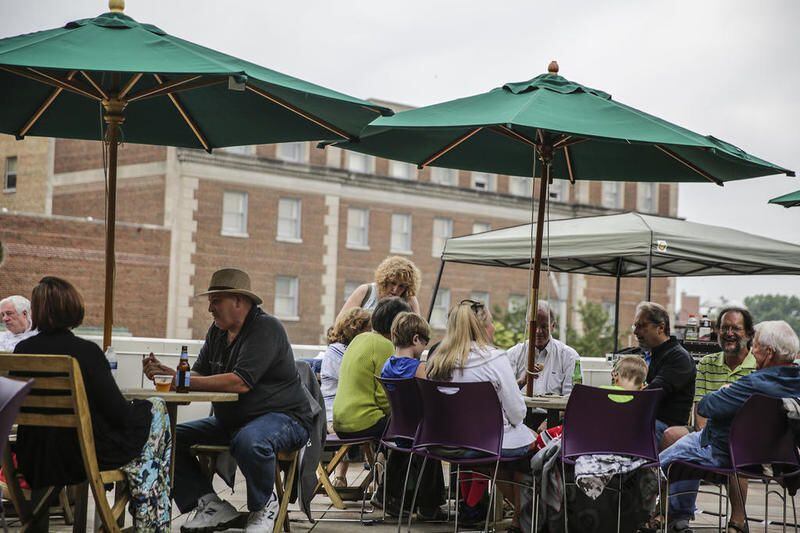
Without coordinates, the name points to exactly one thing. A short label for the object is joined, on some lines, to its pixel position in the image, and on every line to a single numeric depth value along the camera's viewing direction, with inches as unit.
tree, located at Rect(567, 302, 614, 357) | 2064.5
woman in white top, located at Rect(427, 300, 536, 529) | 262.5
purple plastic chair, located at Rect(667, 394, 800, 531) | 255.1
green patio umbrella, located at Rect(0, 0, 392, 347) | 219.9
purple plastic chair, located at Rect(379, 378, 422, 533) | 278.5
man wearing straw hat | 250.4
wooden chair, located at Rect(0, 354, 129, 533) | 207.6
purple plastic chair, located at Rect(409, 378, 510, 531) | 251.1
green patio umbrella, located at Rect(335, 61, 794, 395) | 254.1
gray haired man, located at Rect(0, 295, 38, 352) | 330.6
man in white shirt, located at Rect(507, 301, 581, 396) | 345.7
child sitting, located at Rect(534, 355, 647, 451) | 276.1
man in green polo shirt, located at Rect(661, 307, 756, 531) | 354.9
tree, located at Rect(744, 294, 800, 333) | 3212.6
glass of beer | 237.3
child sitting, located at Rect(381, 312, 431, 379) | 293.1
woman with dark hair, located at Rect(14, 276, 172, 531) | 216.4
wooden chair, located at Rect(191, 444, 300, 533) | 262.6
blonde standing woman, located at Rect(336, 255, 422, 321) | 361.4
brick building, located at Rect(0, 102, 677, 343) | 1838.1
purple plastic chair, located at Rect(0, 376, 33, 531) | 167.9
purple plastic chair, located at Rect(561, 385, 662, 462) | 246.8
